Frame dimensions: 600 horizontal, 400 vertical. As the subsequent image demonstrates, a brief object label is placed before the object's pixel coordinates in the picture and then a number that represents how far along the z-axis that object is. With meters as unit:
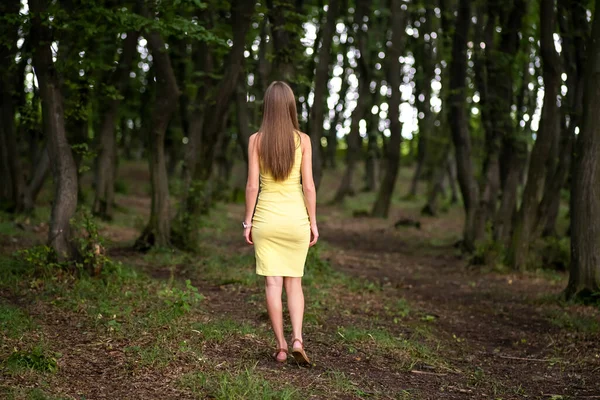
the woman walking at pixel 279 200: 6.36
